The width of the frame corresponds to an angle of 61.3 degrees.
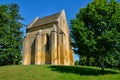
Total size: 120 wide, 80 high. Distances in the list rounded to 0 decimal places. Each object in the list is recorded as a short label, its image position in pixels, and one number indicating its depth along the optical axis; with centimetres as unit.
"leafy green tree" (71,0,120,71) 1059
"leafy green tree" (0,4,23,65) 1976
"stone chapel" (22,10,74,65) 1923
